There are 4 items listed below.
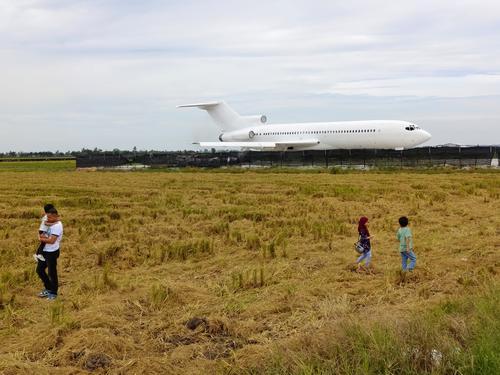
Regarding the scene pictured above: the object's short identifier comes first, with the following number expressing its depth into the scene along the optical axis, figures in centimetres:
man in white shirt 984
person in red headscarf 1106
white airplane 5347
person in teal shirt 1056
